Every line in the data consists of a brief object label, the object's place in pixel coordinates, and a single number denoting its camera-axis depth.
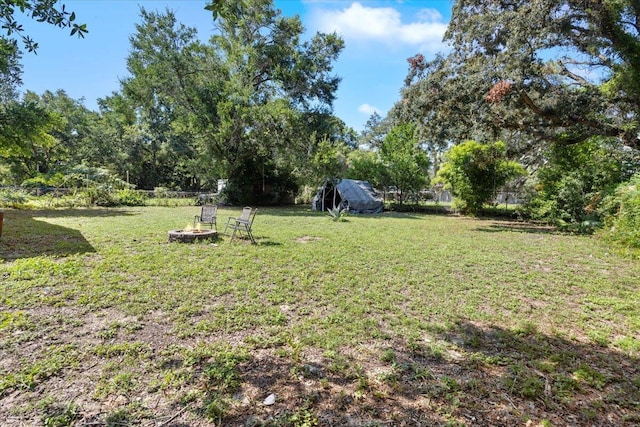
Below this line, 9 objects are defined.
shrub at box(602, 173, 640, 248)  6.99
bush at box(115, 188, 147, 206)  17.39
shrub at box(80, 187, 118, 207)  16.20
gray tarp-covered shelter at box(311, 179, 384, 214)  17.67
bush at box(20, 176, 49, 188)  17.17
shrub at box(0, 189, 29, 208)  13.48
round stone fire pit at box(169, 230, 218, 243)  7.01
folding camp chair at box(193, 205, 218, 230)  8.09
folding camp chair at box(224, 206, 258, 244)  7.28
